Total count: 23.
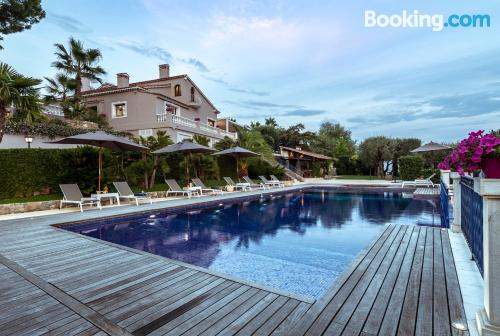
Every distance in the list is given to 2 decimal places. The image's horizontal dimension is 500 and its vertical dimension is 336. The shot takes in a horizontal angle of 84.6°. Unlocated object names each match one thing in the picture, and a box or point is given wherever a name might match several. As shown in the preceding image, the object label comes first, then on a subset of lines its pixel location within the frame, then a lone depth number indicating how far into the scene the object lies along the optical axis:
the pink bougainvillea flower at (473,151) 2.03
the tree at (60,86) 20.73
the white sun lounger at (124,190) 10.73
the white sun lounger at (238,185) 17.11
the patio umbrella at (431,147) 15.14
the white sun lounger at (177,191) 13.37
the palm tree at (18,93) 8.70
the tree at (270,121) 44.69
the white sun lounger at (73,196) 9.28
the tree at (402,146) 31.02
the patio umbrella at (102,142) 9.57
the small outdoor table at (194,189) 13.55
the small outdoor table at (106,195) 9.67
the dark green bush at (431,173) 20.38
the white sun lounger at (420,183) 18.17
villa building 21.25
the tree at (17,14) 16.39
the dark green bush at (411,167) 21.39
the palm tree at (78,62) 20.61
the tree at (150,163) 14.05
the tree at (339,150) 36.41
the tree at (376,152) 30.75
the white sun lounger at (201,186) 14.65
